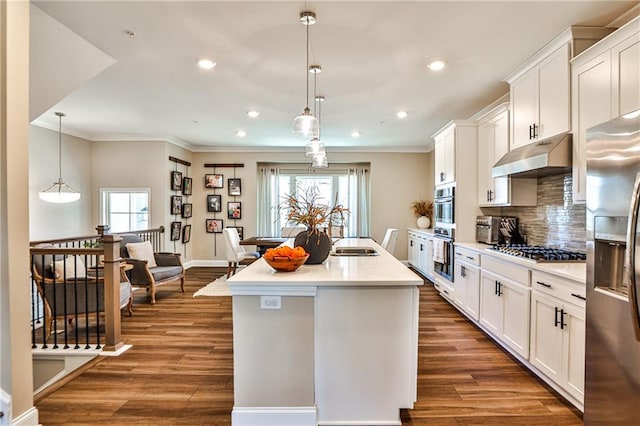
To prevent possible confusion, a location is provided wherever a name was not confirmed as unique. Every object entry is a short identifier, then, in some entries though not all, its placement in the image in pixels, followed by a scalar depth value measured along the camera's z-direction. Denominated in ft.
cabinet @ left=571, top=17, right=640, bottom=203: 7.41
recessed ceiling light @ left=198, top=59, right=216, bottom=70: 10.94
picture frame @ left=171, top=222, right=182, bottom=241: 23.30
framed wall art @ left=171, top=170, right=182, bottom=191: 23.29
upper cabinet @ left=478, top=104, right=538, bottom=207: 12.69
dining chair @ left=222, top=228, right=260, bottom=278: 20.31
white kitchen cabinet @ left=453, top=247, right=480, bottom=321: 12.67
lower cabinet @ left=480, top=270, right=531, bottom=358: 9.50
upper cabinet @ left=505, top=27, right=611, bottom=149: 9.09
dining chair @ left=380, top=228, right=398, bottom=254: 16.48
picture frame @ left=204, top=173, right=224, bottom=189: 26.32
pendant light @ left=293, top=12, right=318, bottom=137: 9.96
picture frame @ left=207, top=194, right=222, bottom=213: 26.40
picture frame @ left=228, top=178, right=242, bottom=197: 26.27
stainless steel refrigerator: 5.24
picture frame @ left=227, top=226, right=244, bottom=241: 26.32
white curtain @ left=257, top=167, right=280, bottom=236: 26.45
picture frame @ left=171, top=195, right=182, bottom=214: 23.34
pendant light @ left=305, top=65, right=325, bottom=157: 13.67
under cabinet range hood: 9.24
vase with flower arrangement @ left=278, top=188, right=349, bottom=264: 8.70
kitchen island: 6.95
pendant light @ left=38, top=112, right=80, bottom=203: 16.72
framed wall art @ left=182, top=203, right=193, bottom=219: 24.93
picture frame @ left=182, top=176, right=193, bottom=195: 24.89
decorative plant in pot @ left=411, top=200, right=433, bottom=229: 23.81
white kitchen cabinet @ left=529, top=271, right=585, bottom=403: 7.43
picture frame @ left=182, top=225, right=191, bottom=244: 24.95
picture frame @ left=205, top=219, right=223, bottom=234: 26.48
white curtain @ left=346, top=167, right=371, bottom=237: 26.35
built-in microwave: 15.96
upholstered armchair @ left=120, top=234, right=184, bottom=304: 16.43
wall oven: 15.55
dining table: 19.06
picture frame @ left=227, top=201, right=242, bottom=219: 26.40
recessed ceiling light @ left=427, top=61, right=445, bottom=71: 10.98
